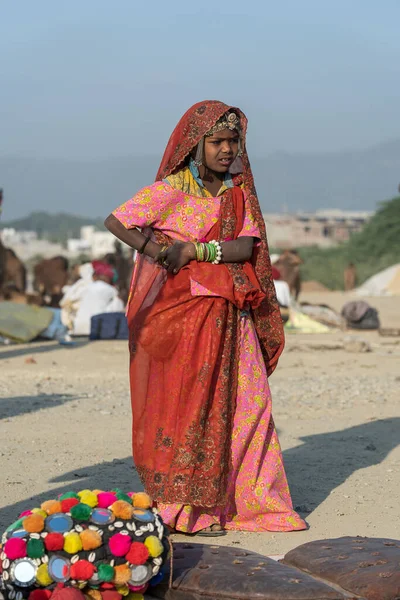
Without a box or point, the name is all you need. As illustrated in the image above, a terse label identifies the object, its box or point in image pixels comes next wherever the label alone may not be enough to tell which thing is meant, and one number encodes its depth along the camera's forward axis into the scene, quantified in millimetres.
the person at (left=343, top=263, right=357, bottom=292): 36375
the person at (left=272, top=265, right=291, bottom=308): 18866
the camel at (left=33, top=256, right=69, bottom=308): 22625
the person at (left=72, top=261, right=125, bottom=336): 17375
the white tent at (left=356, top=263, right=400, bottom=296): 35000
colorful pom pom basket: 4184
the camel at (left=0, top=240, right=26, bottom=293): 23594
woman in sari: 5625
